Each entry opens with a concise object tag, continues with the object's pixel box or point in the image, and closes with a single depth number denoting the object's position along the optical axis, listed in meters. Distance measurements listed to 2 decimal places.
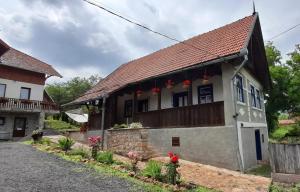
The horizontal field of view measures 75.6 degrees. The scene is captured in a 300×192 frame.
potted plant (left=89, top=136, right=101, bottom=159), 8.11
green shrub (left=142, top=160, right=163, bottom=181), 6.04
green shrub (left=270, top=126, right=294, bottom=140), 19.20
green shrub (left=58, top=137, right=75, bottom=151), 9.56
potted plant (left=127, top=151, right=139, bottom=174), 6.74
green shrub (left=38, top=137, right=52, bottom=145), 11.61
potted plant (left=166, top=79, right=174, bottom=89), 10.16
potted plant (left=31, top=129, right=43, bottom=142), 12.32
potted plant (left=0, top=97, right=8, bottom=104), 17.40
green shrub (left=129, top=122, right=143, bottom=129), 9.95
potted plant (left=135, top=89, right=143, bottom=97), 11.62
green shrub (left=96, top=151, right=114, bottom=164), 7.61
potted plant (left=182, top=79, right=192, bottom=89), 9.38
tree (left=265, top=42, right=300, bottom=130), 18.66
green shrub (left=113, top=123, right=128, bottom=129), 10.78
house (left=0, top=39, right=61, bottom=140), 18.19
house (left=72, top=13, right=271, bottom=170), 8.49
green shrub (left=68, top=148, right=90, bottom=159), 8.54
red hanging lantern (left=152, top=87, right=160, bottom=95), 10.80
